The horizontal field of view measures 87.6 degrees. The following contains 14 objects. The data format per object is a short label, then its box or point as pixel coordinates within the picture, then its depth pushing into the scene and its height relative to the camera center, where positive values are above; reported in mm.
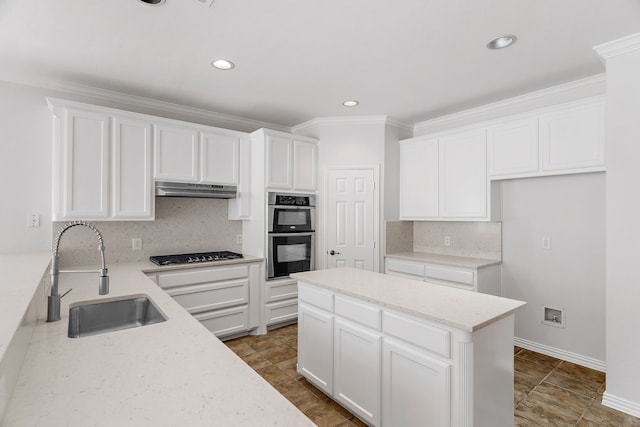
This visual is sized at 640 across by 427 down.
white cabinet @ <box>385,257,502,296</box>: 3365 -649
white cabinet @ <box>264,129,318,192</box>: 3820 +639
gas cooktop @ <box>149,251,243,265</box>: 3322 -449
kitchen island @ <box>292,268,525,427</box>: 1590 -745
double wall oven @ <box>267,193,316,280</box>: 3826 -220
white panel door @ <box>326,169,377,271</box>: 4156 -52
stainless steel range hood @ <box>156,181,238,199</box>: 3301 +261
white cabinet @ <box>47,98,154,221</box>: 2828 +457
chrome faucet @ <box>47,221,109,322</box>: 1531 -385
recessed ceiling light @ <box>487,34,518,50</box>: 2299 +1224
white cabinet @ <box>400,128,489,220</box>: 3561 +439
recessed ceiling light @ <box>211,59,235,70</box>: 2688 +1241
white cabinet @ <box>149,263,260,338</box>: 3225 -807
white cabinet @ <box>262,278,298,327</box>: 3793 -1012
